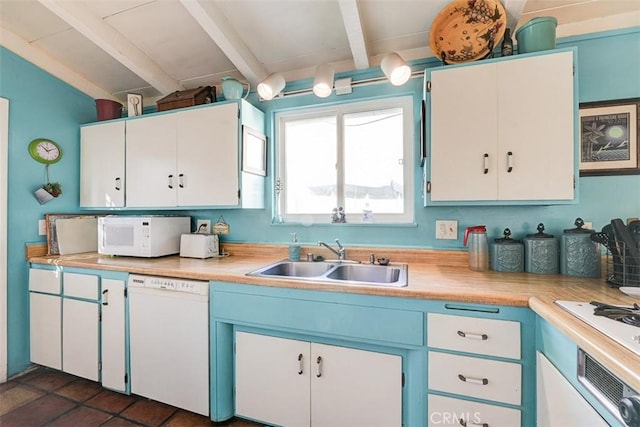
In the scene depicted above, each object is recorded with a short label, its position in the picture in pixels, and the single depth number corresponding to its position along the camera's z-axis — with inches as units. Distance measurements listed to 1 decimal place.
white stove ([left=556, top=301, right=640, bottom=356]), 26.8
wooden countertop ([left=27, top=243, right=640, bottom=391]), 29.2
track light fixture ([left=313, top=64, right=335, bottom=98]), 67.4
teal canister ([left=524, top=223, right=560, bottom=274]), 58.0
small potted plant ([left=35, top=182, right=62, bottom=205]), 84.7
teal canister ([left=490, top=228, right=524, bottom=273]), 60.1
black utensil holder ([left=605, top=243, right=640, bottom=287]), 44.8
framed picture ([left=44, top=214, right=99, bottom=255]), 86.0
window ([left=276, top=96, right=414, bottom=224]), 76.9
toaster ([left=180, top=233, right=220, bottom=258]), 81.1
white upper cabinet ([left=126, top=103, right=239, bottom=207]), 75.3
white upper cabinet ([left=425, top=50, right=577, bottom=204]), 52.7
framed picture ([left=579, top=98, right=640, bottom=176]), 57.8
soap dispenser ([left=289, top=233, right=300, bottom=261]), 77.8
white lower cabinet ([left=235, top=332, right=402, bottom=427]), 51.3
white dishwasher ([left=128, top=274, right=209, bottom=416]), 61.1
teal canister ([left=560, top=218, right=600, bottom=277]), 54.4
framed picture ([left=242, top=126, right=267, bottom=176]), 75.7
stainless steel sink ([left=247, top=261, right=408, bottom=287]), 65.8
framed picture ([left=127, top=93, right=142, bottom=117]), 88.7
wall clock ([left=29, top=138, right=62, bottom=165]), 84.6
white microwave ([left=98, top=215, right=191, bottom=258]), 78.7
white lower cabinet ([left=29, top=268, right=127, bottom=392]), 70.0
